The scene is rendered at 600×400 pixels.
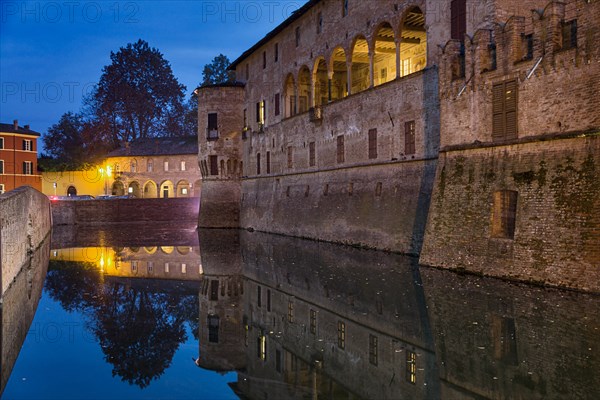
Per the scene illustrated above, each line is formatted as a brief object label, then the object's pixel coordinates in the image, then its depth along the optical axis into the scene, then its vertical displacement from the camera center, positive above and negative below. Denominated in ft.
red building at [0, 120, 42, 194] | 195.31 +15.40
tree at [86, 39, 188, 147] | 229.45 +42.56
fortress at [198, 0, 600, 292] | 44.19 +7.01
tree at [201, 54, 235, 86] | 243.60 +55.68
